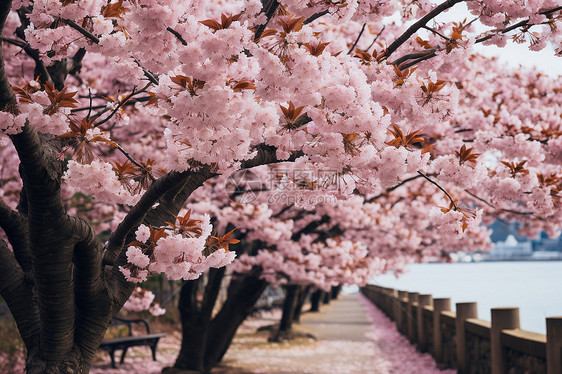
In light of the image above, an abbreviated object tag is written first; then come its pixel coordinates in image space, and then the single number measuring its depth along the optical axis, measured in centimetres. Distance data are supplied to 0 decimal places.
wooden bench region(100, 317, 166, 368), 1145
